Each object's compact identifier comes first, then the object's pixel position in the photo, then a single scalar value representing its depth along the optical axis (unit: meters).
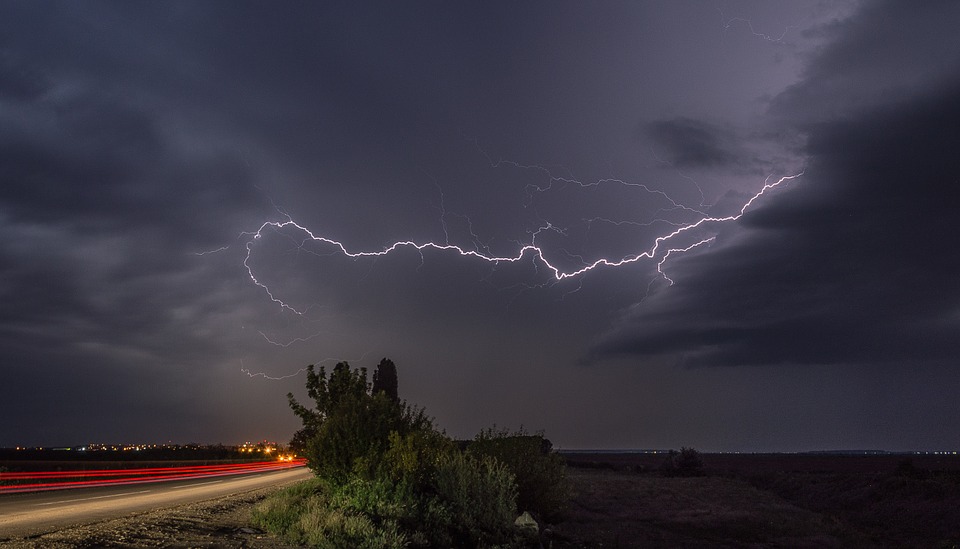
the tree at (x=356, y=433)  20.16
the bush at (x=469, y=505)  16.95
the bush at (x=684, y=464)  65.00
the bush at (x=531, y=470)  25.03
